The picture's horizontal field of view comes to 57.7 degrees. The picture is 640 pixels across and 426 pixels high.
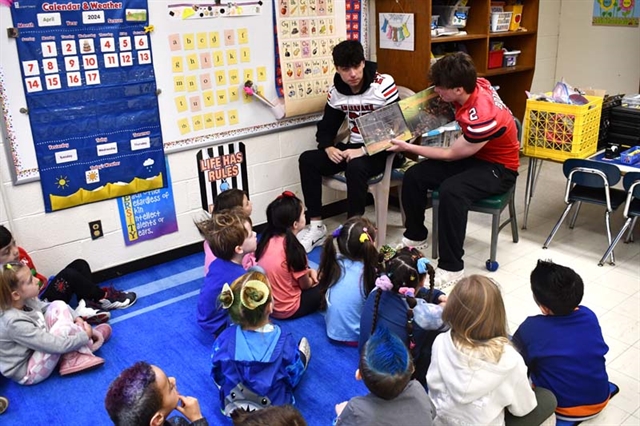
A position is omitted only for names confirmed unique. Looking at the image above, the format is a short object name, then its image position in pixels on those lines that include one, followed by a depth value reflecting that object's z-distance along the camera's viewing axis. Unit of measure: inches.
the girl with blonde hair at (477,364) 74.2
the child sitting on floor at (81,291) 120.8
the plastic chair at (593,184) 135.6
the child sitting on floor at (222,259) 107.4
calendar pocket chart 118.7
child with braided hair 88.0
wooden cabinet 156.1
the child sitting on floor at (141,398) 65.4
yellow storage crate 142.6
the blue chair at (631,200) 131.1
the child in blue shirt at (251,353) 87.0
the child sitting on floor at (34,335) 98.5
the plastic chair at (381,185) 148.6
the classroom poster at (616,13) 192.0
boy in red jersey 129.6
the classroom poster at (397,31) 157.9
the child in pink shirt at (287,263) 113.4
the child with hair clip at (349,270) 104.3
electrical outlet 135.2
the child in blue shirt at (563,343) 82.7
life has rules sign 148.1
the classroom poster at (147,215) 139.5
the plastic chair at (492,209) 134.7
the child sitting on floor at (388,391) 66.8
